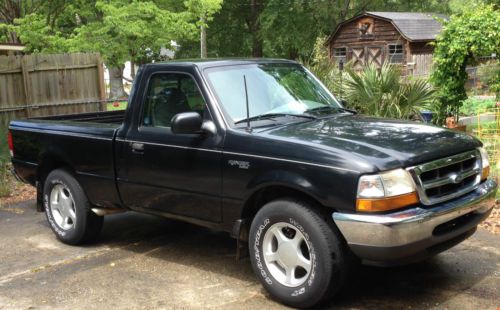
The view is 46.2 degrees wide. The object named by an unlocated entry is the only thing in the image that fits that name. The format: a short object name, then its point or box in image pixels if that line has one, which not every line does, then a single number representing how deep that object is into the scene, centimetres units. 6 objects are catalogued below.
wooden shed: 3253
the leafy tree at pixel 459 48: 1028
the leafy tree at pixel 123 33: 1597
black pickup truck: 406
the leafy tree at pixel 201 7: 1766
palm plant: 1014
